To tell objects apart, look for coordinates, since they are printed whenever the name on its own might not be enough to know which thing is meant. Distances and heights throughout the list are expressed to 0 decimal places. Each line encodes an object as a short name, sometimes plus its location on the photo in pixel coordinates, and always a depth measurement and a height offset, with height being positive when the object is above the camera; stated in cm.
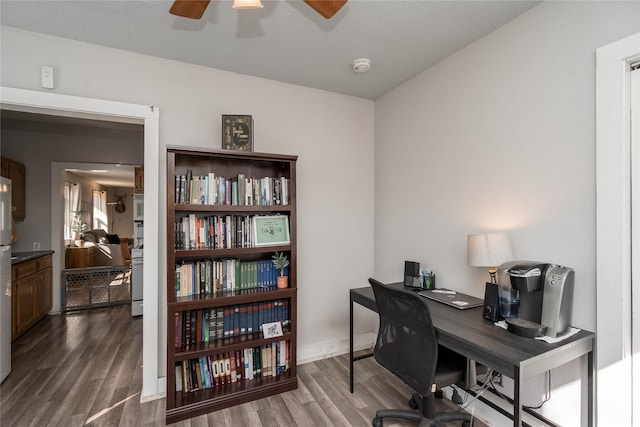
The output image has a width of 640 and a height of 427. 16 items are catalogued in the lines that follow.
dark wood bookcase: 202 -61
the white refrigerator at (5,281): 236 -55
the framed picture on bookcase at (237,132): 224 +60
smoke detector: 228 +114
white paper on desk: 136 -59
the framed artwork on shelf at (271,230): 236 -15
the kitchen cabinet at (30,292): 313 -94
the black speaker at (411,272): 238 -49
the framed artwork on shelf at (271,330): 230 -92
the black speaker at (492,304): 160 -50
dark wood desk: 121 -60
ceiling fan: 126 +89
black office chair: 153 -80
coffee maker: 140 -42
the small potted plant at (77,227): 662 -34
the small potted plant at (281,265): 239 -43
